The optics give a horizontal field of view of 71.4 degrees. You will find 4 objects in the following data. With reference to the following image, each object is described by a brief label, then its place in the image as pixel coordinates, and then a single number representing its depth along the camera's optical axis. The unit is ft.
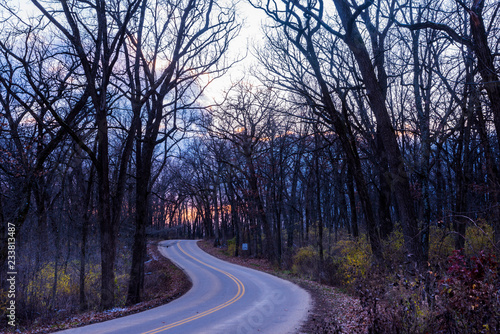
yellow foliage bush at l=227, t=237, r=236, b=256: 134.10
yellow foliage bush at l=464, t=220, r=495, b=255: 53.54
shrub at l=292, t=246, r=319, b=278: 70.70
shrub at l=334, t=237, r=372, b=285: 47.64
